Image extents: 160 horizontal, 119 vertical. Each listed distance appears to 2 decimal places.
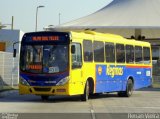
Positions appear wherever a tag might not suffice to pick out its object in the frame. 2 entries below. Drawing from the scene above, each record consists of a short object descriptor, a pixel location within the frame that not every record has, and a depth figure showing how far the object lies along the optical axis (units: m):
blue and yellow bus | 21.25
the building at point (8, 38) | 42.75
